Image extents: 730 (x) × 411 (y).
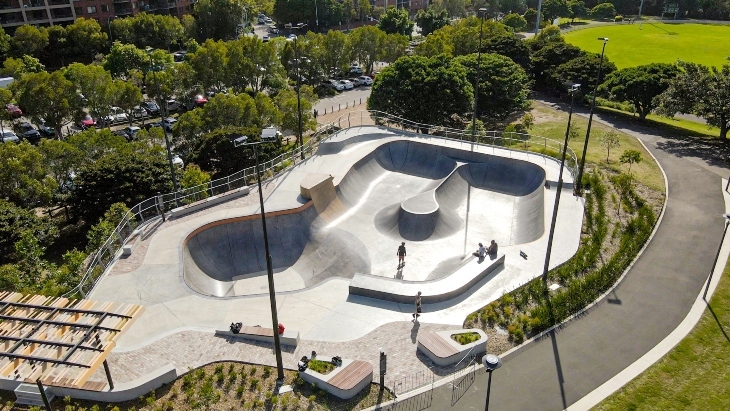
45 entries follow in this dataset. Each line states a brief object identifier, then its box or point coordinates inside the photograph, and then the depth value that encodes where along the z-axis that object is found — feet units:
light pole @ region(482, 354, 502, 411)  47.78
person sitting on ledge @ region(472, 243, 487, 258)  84.48
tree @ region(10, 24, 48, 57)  250.78
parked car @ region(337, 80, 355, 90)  247.91
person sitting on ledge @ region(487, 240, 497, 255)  85.11
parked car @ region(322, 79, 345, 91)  246.27
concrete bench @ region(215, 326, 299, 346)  67.21
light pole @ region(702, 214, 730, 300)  78.33
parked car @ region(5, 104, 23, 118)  172.65
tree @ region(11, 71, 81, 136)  160.66
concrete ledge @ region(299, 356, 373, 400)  58.59
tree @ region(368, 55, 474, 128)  160.15
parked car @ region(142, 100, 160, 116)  211.61
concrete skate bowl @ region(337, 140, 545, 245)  105.29
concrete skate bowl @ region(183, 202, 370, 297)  91.97
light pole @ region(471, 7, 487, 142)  114.20
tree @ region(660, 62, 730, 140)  138.53
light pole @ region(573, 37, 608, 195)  108.31
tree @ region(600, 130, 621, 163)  135.03
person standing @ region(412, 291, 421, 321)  72.02
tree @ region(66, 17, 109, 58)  263.70
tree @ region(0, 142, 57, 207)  118.01
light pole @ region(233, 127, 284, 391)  50.57
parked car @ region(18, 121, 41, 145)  178.91
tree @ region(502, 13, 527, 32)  364.58
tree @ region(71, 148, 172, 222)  111.65
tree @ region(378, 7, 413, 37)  323.78
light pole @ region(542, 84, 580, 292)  73.54
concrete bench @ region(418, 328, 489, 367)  63.72
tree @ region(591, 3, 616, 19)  464.65
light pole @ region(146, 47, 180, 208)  96.58
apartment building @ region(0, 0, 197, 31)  277.23
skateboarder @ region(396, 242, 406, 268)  92.53
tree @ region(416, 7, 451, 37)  349.61
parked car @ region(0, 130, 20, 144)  173.00
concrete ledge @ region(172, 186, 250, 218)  99.00
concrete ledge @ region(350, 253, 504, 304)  76.74
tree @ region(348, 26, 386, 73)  249.14
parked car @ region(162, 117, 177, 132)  186.01
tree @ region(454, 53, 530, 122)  180.55
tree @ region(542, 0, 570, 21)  444.14
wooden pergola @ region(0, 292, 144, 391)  51.06
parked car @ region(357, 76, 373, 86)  258.37
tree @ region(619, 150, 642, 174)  119.24
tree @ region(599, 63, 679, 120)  167.32
